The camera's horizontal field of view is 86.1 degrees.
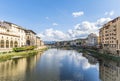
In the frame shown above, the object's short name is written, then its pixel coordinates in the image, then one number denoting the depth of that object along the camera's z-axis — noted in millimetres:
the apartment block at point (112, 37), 23449
